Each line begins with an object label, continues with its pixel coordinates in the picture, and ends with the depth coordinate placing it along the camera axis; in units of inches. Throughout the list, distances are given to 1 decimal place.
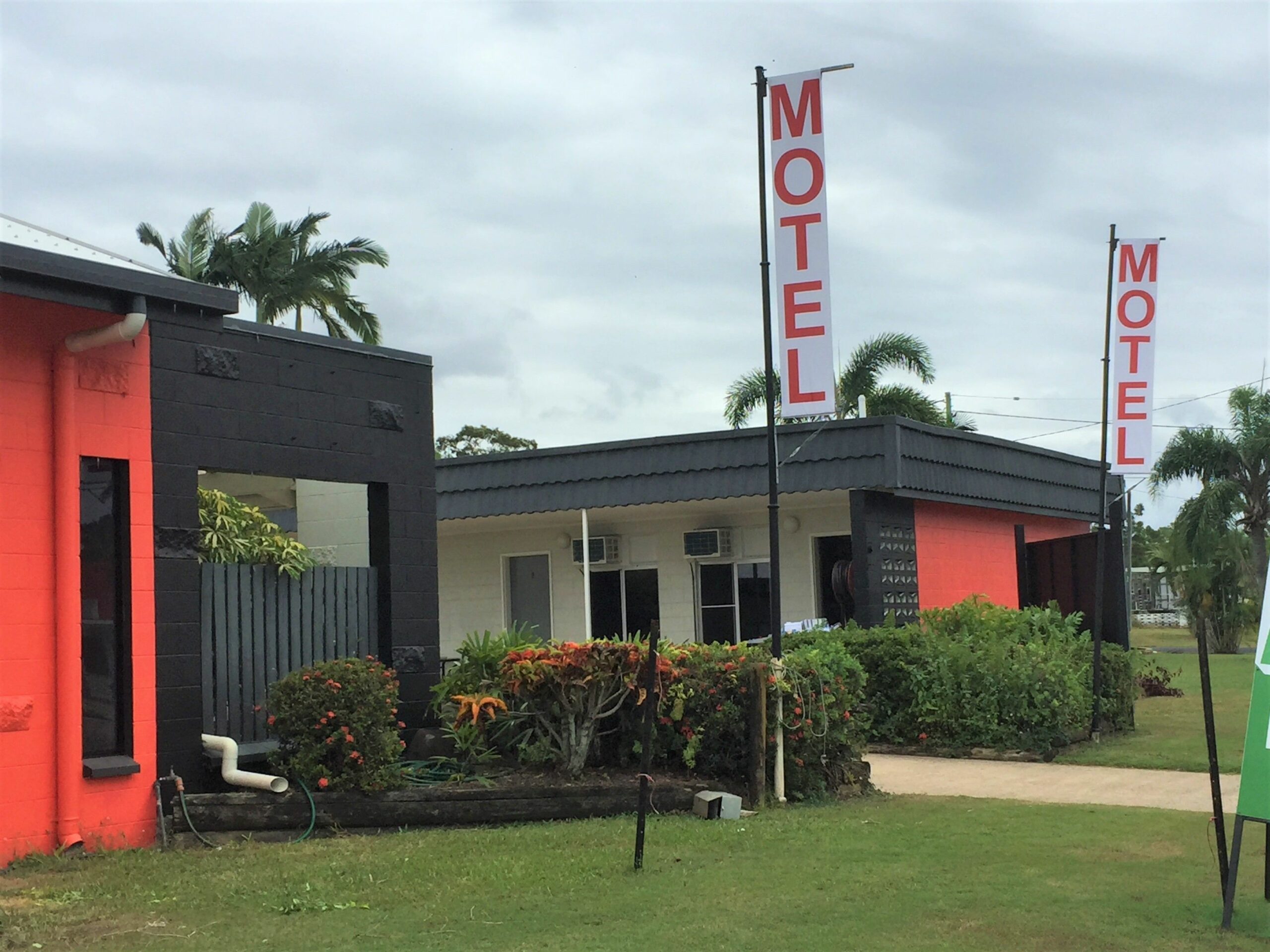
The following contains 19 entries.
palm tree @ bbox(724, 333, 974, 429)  1204.5
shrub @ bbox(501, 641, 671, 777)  397.4
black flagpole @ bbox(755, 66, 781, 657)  404.8
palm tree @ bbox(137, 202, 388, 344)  1076.5
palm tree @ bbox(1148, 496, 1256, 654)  1246.9
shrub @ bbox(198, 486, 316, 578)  428.8
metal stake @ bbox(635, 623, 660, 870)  302.8
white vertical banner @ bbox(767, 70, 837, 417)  411.2
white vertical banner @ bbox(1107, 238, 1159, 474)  600.1
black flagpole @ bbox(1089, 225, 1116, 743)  551.5
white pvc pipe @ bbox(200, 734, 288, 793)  358.9
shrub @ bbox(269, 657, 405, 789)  362.9
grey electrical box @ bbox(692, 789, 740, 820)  378.0
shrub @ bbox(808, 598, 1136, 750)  528.1
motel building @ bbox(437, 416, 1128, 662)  679.1
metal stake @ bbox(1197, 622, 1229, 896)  261.1
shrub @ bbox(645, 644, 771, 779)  404.5
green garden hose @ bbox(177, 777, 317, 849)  352.2
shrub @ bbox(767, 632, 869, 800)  412.8
